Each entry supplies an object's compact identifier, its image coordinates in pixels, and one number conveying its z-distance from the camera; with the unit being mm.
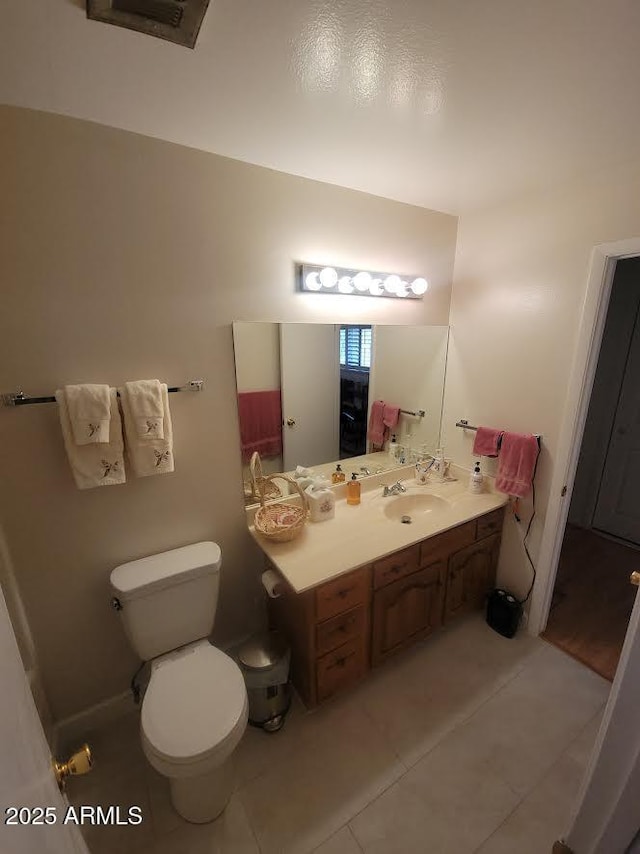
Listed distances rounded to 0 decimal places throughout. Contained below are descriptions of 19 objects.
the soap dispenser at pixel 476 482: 2072
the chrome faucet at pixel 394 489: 2066
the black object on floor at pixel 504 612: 2000
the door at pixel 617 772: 829
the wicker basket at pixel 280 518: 1582
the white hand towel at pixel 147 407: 1300
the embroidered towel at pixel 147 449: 1312
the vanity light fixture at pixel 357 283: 1620
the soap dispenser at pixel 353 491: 1950
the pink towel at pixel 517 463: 1851
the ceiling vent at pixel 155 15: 715
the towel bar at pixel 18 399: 1170
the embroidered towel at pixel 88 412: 1207
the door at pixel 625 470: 2738
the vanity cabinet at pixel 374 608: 1498
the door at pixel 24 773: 459
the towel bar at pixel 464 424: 2181
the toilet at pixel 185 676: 1143
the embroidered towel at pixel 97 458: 1228
